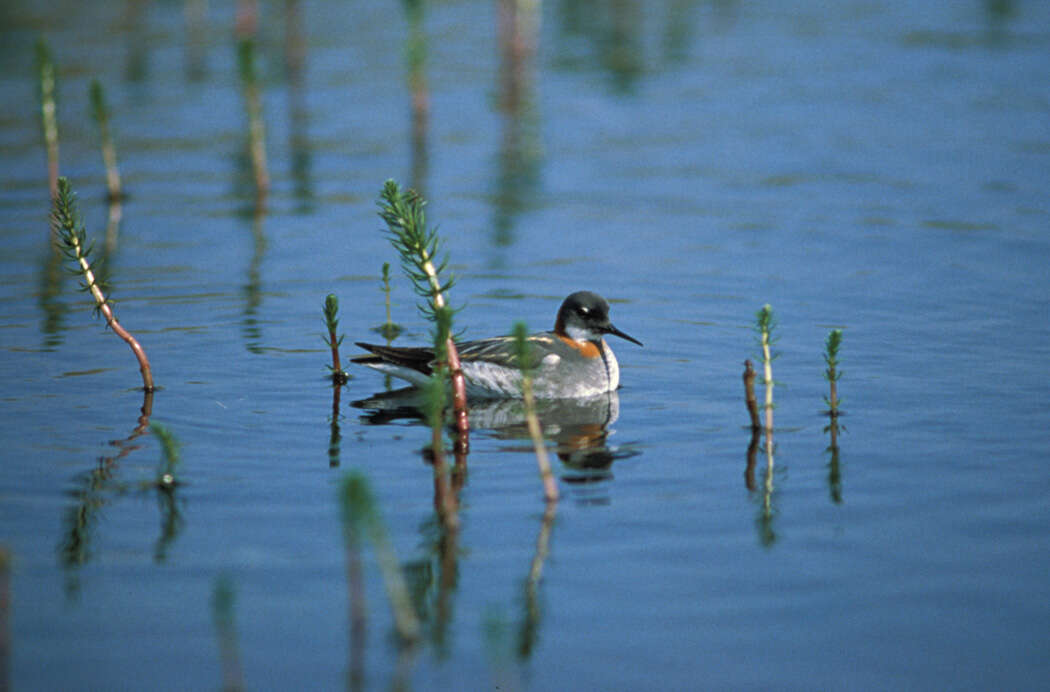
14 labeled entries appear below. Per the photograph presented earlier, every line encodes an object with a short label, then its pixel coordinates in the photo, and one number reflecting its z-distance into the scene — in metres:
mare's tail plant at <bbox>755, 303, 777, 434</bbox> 9.61
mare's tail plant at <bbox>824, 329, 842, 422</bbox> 9.65
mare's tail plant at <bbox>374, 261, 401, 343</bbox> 13.53
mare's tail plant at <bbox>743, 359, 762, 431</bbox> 10.08
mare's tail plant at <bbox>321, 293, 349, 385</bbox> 11.62
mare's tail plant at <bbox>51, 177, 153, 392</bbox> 10.26
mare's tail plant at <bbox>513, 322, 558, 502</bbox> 8.11
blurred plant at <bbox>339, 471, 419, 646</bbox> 6.24
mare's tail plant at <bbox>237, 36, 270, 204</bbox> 18.50
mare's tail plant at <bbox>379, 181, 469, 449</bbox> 9.52
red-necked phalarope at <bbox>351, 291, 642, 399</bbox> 11.79
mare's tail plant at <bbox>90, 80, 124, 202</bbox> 17.36
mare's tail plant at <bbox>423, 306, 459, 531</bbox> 8.11
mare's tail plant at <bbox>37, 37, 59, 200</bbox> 17.30
